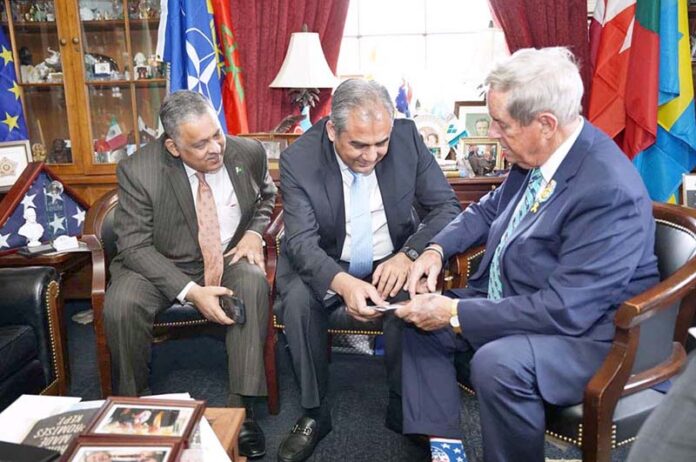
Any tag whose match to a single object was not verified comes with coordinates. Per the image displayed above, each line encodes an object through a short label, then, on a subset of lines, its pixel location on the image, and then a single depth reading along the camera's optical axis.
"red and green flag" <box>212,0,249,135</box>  3.15
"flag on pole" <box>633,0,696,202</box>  2.74
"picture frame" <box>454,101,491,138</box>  3.01
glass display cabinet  3.14
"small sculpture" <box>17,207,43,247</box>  2.59
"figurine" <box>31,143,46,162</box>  3.28
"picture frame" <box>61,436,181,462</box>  1.18
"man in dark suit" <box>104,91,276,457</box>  2.07
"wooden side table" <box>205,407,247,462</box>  1.35
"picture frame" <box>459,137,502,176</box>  2.87
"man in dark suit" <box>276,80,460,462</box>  1.93
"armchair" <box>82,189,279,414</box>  2.16
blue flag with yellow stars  3.12
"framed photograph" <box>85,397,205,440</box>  1.24
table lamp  2.91
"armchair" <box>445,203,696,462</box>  1.38
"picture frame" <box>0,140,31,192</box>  2.95
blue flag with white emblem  3.05
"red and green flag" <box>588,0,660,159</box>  2.74
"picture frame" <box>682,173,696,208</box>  2.81
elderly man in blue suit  1.44
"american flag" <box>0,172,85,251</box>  2.55
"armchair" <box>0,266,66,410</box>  2.07
